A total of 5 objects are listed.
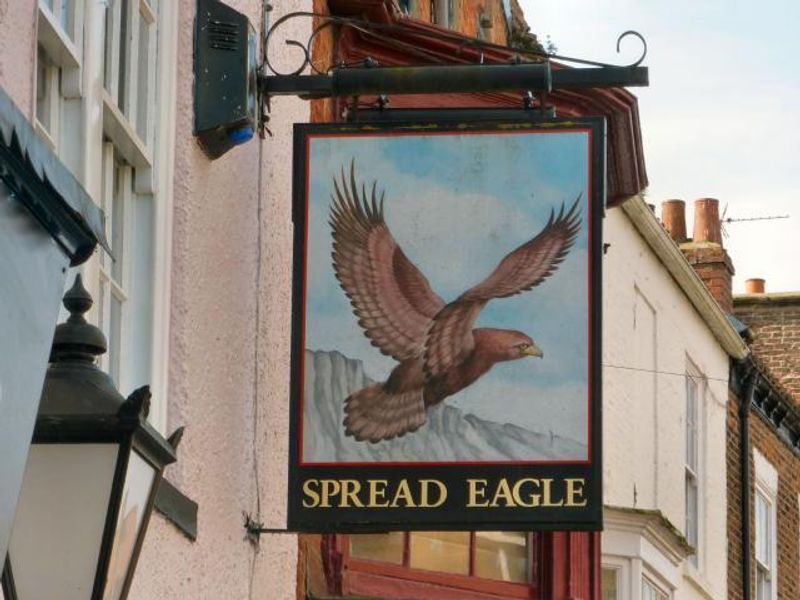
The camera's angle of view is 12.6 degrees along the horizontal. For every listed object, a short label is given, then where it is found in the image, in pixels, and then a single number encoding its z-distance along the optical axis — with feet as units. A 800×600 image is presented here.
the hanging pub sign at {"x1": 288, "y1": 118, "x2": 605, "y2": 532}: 43.49
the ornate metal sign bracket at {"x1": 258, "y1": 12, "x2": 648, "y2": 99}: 46.51
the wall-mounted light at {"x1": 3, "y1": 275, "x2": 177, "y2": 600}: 23.11
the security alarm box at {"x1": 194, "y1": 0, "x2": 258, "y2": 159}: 45.48
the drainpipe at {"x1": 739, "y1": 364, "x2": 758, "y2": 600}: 126.46
